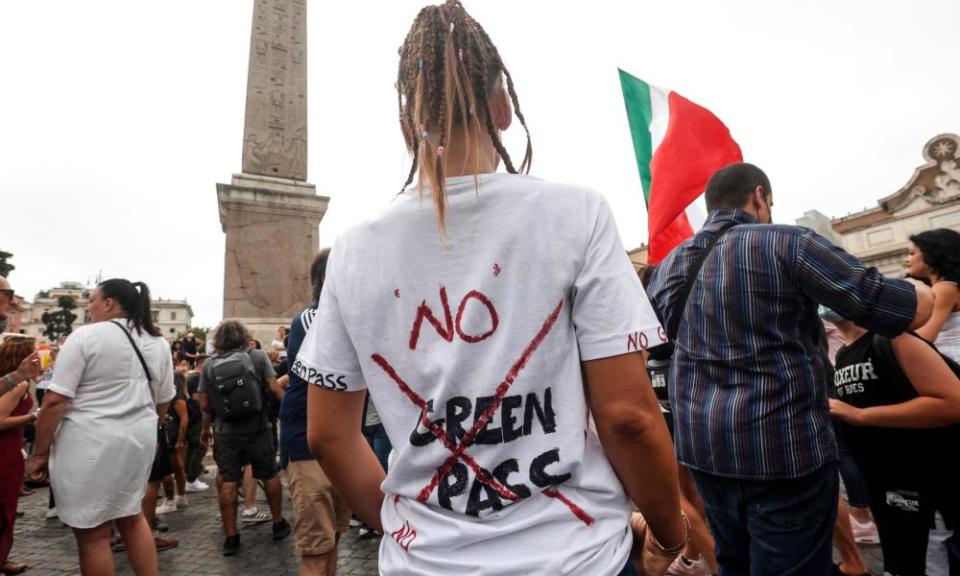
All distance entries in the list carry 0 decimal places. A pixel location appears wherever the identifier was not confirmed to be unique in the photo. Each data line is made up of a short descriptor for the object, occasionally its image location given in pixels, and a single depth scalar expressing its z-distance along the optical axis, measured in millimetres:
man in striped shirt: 1737
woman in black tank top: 2059
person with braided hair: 982
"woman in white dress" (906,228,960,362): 2920
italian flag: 4102
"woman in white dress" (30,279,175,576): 3049
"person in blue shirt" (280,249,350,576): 3109
